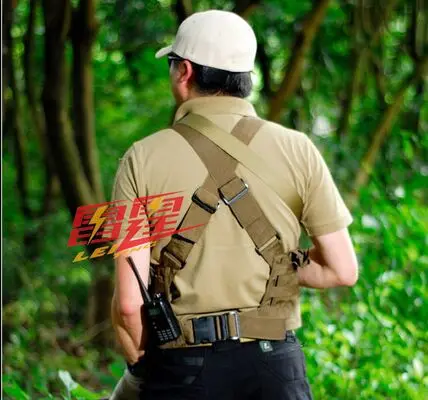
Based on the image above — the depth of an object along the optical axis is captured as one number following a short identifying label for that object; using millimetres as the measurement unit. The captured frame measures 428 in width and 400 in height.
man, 6031
